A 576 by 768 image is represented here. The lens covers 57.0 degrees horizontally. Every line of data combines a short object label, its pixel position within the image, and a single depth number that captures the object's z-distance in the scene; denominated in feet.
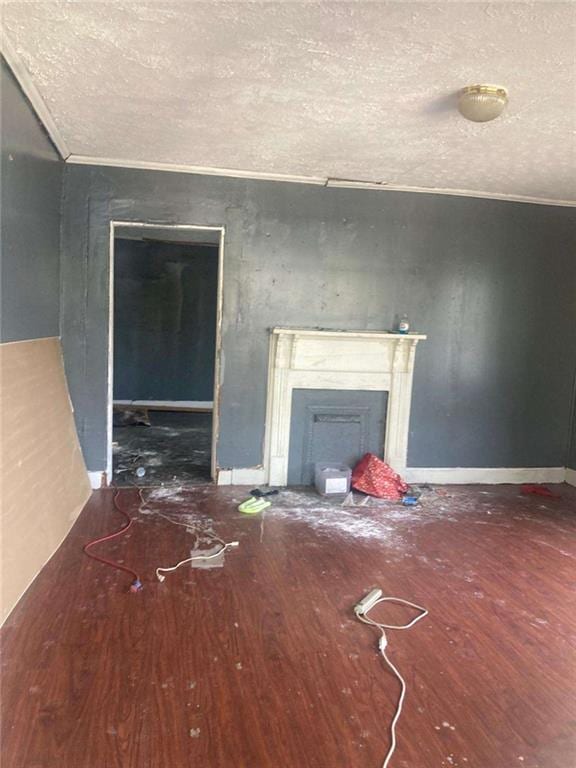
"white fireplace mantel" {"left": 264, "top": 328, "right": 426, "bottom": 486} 13.88
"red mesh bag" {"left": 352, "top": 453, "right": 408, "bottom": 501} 13.67
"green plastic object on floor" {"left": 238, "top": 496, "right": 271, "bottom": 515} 12.07
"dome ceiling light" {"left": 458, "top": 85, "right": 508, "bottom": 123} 8.05
